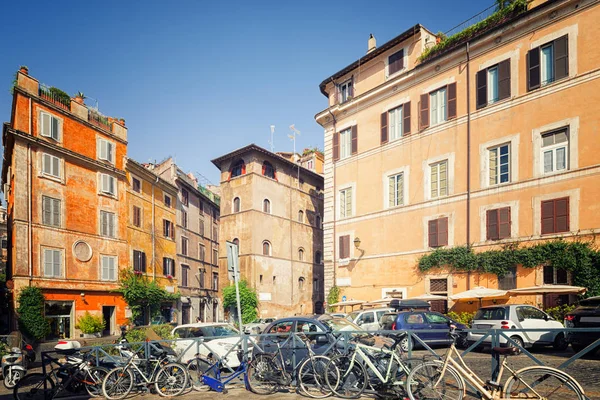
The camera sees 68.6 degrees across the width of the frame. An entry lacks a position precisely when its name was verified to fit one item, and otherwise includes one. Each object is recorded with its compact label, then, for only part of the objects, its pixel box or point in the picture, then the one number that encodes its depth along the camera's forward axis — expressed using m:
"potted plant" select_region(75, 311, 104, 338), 25.09
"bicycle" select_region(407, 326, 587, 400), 5.66
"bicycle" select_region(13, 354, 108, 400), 9.02
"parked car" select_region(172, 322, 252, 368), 12.58
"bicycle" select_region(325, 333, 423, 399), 7.27
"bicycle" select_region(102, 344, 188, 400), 8.84
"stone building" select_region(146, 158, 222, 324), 37.59
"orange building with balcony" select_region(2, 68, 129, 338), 23.62
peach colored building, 18.23
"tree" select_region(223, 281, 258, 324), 34.66
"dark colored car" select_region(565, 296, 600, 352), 11.53
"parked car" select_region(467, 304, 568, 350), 13.96
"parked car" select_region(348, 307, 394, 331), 17.00
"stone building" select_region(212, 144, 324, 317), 36.75
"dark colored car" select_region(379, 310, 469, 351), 15.33
